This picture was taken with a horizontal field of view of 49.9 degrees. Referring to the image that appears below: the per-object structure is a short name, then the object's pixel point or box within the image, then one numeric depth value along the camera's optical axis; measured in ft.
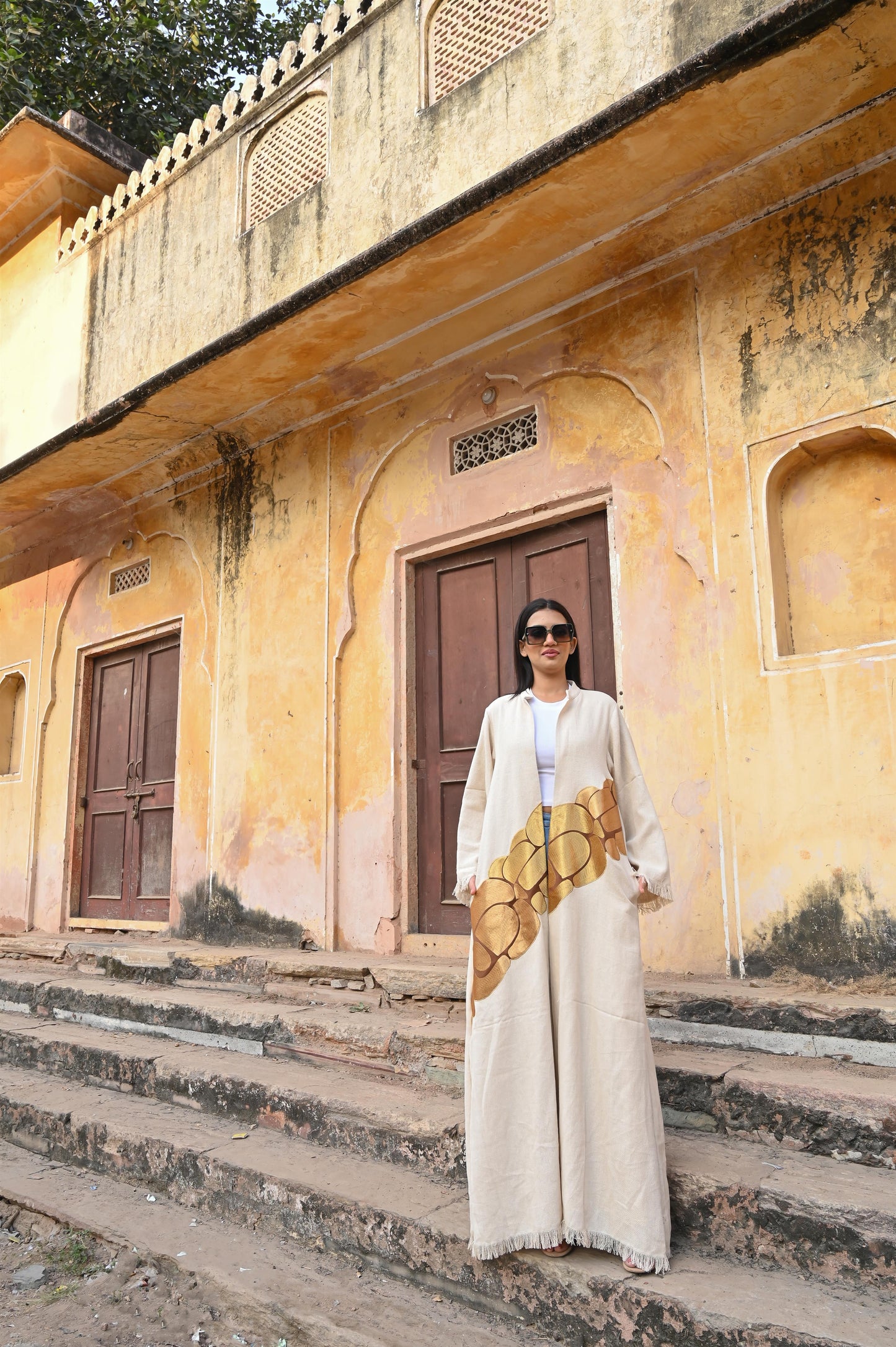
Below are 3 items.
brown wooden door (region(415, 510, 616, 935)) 16.06
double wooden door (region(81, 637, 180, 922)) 23.31
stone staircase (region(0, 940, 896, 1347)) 7.55
